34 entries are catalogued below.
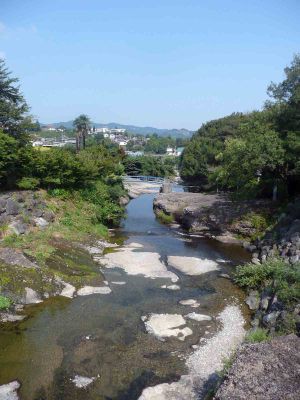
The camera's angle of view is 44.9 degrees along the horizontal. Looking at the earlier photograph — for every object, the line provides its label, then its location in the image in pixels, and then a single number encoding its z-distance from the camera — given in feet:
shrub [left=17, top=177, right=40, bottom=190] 94.58
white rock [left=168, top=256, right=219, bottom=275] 78.40
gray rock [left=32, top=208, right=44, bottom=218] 91.50
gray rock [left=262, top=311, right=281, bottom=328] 49.90
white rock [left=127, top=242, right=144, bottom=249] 94.58
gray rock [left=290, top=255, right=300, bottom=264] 68.21
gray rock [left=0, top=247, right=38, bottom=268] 67.15
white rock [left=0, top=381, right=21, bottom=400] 38.55
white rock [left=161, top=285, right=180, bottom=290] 68.64
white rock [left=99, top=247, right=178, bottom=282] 75.05
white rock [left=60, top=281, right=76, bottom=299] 63.41
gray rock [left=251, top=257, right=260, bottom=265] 81.82
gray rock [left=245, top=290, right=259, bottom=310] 62.51
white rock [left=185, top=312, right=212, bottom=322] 57.41
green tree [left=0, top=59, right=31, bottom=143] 103.24
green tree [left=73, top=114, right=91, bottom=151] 250.88
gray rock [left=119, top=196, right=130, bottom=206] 164.45
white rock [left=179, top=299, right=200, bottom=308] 62.39
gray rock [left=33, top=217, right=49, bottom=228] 89.99
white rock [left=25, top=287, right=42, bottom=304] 60.03
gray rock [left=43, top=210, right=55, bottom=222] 93.15
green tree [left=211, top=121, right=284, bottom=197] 96.68
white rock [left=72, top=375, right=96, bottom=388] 41.10
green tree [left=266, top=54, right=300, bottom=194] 91.86
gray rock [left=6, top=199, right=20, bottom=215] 86.48
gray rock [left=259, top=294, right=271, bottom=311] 57.98
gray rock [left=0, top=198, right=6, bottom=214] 85.20
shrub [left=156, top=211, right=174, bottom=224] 131.32
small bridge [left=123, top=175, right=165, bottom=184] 234.74
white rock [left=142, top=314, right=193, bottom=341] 52.52
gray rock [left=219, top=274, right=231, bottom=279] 75.72
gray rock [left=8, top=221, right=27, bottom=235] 82.43
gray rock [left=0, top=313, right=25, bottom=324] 53.94
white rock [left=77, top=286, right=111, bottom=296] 64.80
